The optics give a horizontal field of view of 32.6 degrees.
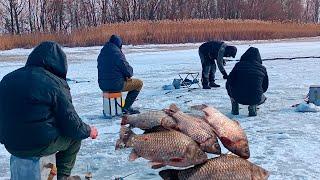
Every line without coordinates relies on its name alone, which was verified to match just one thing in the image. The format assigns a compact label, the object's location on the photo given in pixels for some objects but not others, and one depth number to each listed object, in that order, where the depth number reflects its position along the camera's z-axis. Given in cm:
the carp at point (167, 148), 401
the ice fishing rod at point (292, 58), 1933
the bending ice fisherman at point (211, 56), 1173
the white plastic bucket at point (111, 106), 916
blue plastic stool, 465
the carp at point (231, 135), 414
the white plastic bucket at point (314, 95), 962
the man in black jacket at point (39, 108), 442
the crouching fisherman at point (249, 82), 892
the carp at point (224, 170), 405
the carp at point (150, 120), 425
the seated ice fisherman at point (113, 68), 906
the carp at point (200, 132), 408
